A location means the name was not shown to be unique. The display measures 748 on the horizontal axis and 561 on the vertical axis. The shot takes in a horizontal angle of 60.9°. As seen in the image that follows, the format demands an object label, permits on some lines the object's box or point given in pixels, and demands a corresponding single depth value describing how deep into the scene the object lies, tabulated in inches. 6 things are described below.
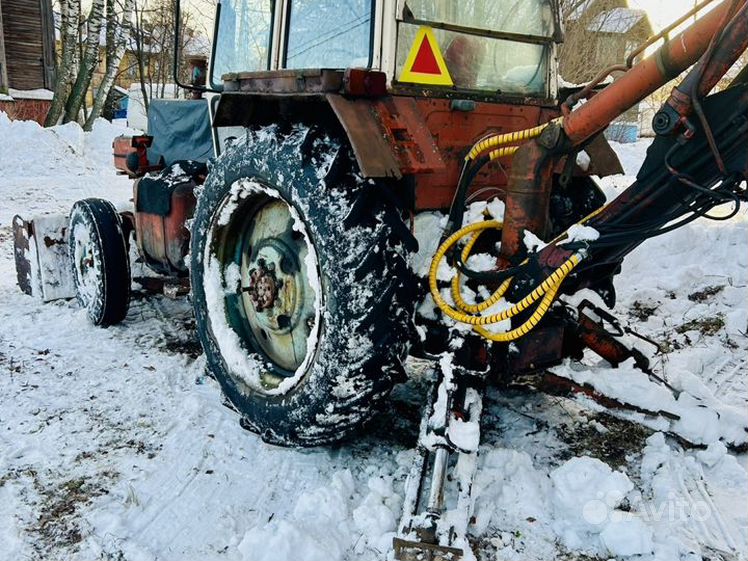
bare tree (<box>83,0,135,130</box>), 586.6
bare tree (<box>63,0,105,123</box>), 558.3
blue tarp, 181.2
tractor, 84.2
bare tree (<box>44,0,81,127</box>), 572.4
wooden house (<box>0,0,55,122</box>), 729.6
